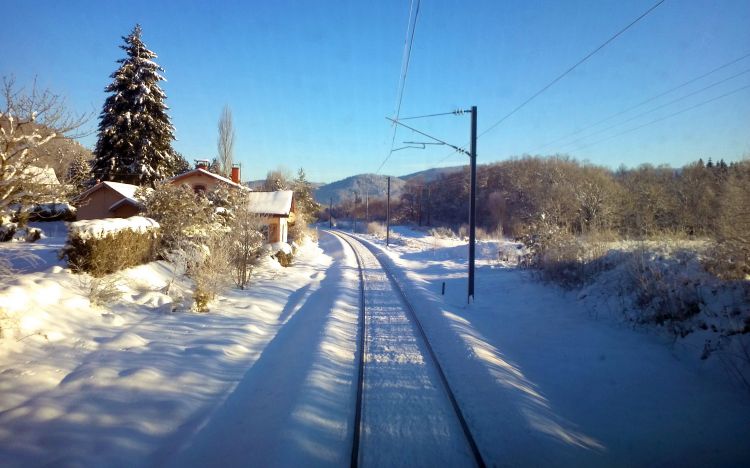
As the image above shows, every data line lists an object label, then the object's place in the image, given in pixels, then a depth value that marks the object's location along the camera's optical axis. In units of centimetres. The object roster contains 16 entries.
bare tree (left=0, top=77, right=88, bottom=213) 653
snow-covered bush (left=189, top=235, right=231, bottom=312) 1027
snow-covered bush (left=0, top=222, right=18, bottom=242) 2044
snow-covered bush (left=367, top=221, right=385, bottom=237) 5942
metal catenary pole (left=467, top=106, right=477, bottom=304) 1264
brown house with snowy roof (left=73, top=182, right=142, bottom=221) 2681
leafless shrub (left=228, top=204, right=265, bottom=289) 1377
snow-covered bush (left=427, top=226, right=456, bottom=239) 4338
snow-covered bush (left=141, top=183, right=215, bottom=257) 1341
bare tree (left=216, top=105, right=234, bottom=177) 4547
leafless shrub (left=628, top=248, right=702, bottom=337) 754
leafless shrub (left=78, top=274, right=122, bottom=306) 825
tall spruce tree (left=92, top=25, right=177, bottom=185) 2984
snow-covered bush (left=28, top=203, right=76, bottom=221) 3115
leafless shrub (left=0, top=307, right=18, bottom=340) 591
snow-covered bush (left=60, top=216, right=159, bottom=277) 885
